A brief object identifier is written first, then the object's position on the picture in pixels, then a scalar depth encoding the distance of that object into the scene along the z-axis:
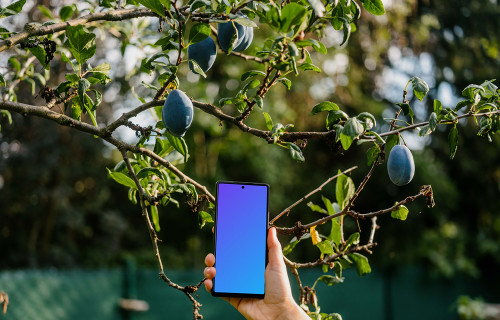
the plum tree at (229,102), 0.93
